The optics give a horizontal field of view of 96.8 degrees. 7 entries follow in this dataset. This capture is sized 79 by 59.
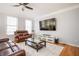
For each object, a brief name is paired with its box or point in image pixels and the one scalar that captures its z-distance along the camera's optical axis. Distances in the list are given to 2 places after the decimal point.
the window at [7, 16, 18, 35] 2.35
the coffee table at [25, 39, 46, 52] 2.82
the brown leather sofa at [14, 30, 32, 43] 2.52
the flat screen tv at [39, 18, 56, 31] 2.91
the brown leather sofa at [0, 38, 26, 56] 1.81
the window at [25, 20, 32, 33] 2.57
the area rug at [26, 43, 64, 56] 2.36
